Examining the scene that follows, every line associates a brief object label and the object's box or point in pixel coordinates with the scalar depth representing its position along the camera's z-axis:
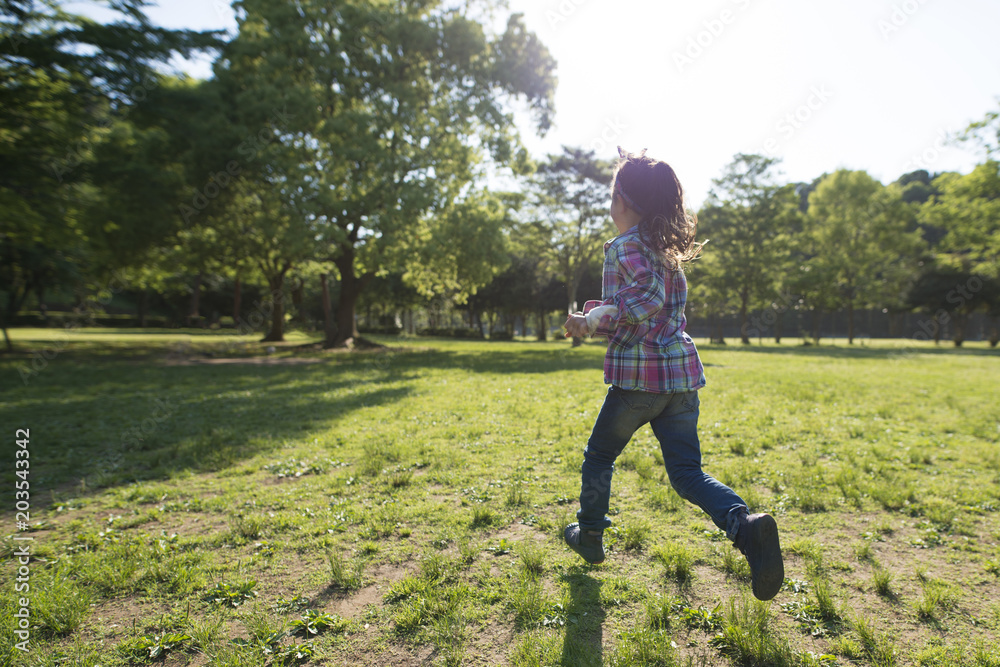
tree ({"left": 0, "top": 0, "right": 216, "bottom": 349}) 9.83
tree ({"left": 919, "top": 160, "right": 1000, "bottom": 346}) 13.49
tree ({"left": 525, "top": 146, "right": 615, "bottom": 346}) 31.19
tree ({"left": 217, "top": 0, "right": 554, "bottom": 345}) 16.73
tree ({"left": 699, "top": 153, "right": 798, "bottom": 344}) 37.50
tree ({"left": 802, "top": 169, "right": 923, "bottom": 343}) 38.31
